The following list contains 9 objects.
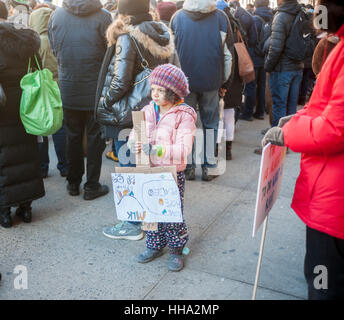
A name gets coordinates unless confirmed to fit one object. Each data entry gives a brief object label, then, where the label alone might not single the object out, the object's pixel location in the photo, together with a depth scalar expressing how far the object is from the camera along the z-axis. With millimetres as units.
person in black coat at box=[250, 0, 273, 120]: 7504
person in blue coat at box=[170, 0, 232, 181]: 4605
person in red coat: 1774
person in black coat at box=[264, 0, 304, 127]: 5363
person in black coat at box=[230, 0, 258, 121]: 7074
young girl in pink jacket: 2789
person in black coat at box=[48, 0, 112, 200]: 4023
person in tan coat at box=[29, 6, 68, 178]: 4918
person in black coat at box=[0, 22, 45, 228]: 3508
